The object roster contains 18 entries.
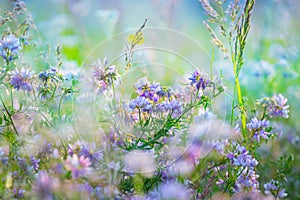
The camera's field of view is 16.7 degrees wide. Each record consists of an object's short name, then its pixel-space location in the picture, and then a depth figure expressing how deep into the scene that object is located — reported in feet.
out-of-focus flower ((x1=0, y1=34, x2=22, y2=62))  3.10
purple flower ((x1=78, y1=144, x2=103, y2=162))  3.13
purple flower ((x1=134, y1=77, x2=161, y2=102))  3.18
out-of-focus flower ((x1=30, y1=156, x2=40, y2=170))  3.12
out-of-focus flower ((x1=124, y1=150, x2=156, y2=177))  3.14
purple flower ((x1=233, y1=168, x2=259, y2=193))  3.24
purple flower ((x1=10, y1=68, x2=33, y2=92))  3.19
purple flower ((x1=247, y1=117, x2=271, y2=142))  3.30
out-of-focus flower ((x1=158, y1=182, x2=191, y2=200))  3.03
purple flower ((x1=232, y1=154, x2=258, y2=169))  3.18
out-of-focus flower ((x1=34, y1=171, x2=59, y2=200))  2.87
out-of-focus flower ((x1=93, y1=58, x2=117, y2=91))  3.19
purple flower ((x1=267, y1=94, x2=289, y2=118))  3.45
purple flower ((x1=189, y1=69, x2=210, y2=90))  3.24
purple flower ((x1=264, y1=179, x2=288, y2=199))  3.43
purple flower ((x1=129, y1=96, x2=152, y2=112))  3.12
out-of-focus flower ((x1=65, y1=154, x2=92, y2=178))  2.89
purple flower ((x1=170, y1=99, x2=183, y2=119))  3.17
